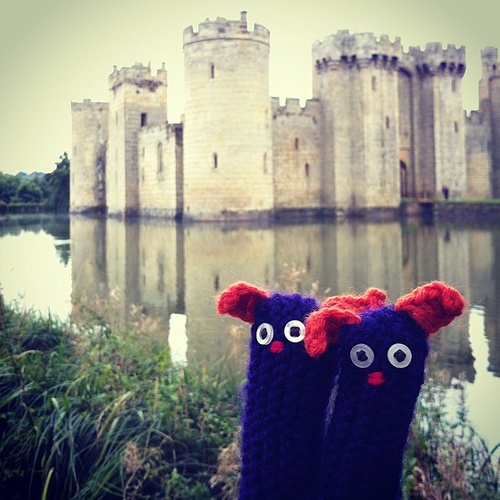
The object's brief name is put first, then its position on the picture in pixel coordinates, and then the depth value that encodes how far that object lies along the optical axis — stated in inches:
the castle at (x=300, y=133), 961.5
